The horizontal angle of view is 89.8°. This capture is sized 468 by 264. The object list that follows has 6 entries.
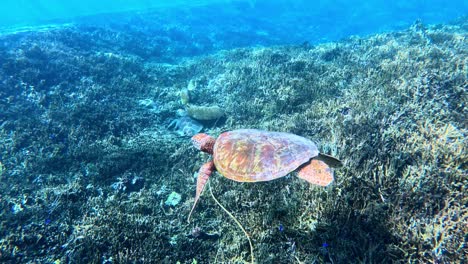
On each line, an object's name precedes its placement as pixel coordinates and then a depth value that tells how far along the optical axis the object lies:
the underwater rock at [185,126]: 7.61
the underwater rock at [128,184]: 5.60
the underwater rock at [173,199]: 5.11
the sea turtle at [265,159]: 3.23
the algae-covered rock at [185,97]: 9.30
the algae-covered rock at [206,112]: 7.57
